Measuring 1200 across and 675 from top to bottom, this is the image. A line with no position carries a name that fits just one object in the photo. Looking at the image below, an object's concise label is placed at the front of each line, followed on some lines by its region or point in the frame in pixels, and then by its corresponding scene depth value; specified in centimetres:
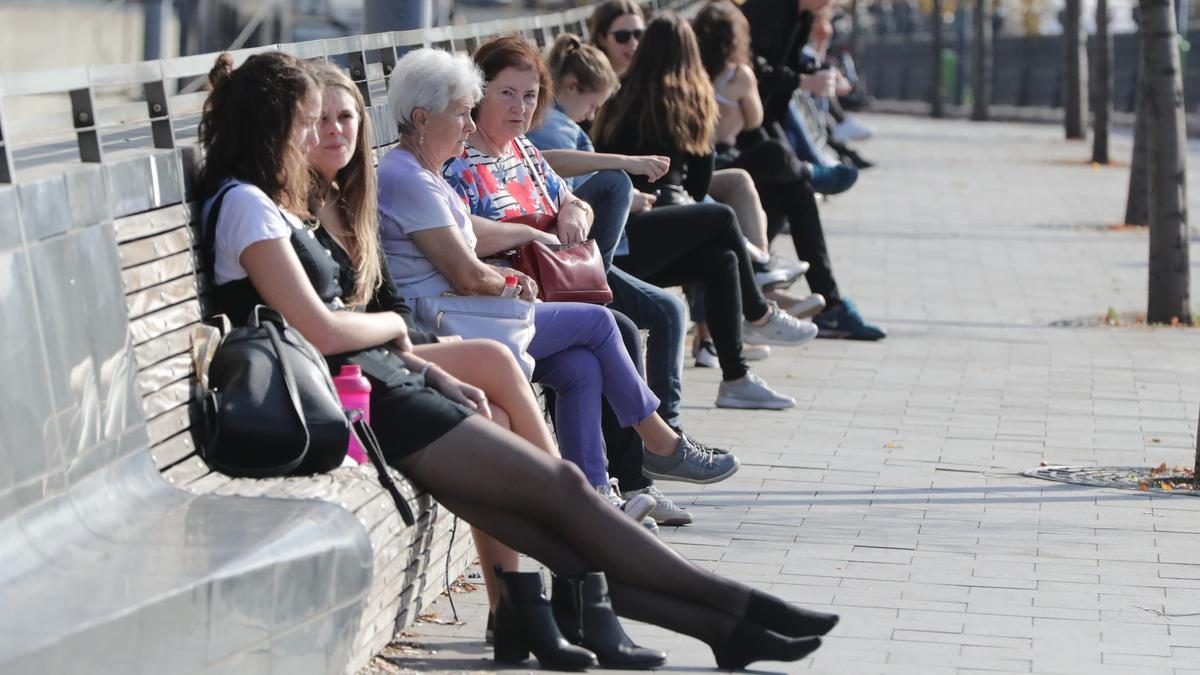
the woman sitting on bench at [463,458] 906
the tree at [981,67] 7600
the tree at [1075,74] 5672
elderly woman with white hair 1120
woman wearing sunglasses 1783
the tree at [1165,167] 2291
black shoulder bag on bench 866
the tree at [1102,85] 4772
